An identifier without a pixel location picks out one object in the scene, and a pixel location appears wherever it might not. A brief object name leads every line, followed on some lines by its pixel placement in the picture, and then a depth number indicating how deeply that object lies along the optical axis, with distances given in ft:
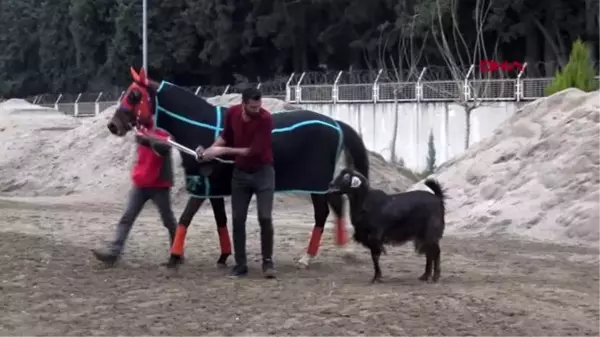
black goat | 32.83
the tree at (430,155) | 107.24
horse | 35.70
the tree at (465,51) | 103.07
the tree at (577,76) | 77.67
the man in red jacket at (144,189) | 36.19
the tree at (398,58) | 113.09
